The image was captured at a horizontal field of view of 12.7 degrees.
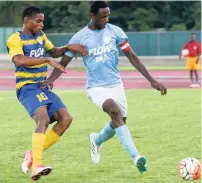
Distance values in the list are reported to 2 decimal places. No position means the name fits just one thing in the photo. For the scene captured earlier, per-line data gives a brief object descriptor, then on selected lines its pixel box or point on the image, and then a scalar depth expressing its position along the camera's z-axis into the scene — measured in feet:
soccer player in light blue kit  37.69
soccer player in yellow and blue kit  35.73
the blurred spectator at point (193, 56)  112.74
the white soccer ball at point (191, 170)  34.93
